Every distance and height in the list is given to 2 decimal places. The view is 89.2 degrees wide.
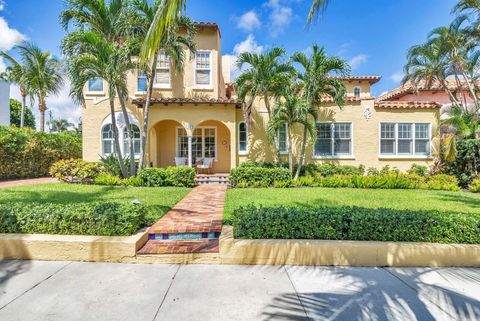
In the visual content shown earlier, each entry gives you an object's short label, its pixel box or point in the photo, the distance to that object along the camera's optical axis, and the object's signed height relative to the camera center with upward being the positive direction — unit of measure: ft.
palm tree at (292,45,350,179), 40.68 +13.37
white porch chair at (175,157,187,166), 51.12 -1.39
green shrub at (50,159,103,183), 42.24 -2.81
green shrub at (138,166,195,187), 40.96 -3.77
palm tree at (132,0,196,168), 36.99 +19.29
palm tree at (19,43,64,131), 65.98 +23.65
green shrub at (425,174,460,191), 41.93 -5.28
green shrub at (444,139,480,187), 45.39 -1.77
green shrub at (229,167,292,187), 41.73 -3.79
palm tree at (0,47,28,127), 65.98 +23.35
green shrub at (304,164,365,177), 48.57 -3.29
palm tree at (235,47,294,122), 41.65 +14.09
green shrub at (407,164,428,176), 50.44 -3.53
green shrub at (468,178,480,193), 40.24 -5.65
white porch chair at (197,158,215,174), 52.57 -2.16
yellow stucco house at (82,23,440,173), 51.62 +5.90
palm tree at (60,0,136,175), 37.04 +21.46
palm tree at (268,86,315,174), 41.42 +7.27
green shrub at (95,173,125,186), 40.96 -4.28
